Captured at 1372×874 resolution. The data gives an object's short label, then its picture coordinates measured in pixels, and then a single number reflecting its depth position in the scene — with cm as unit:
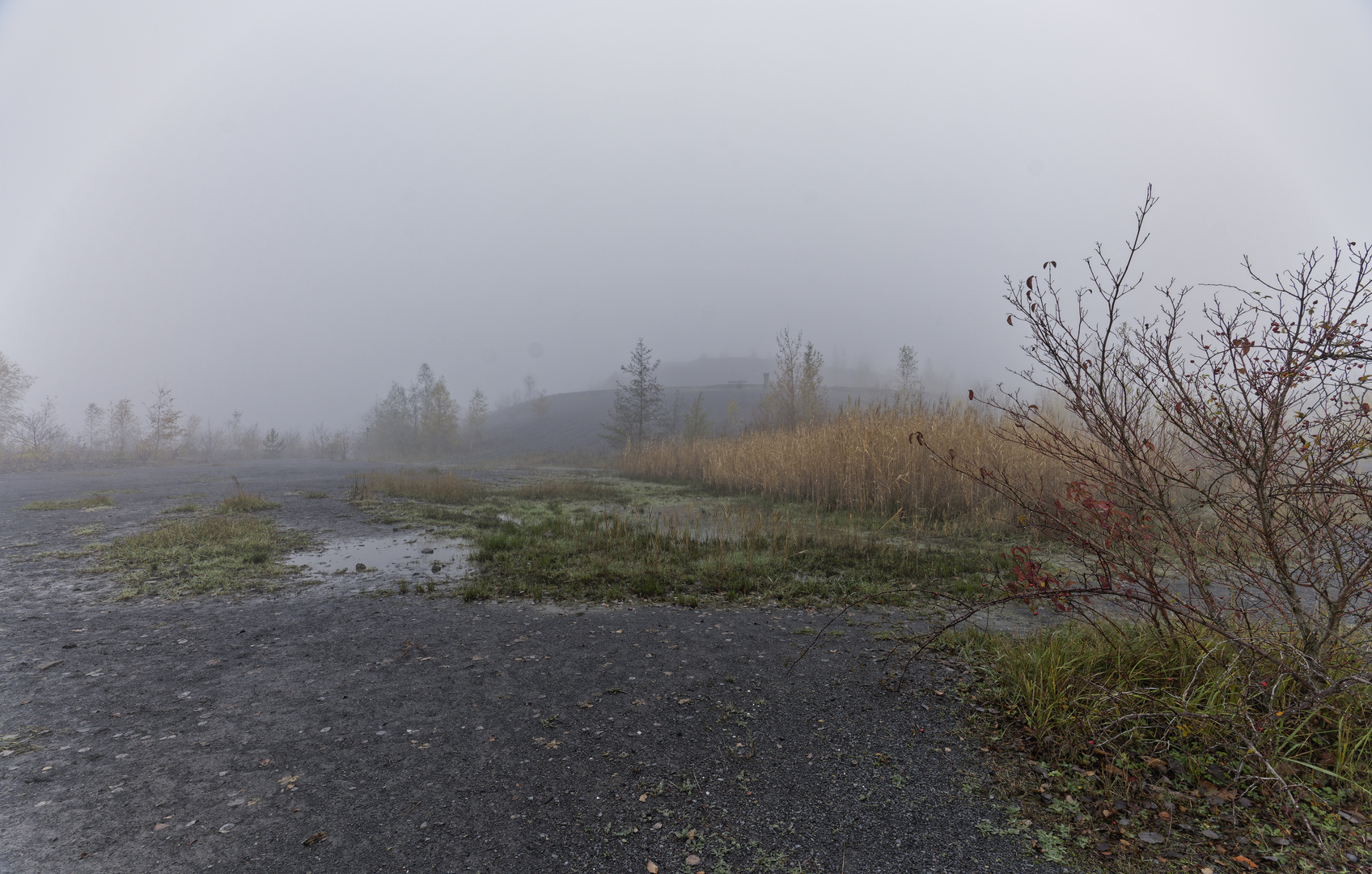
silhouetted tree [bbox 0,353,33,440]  2816
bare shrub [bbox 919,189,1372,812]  238
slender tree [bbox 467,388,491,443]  4834
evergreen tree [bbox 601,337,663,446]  3117
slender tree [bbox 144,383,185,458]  3412
